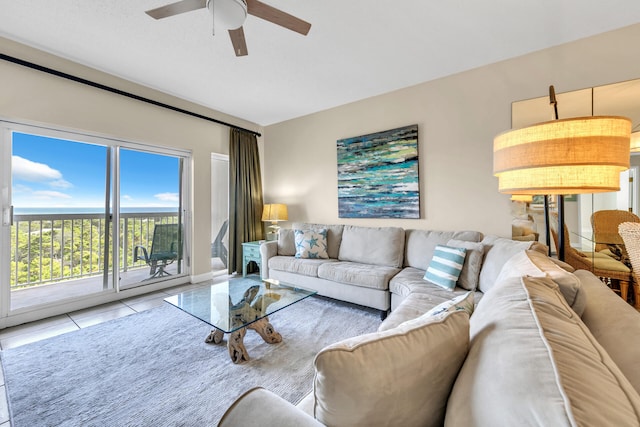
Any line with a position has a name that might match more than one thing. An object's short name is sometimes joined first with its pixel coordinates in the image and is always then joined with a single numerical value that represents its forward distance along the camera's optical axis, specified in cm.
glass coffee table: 177
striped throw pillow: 212
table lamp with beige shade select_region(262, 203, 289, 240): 404
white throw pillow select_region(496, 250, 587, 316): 89
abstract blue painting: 313
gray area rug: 140
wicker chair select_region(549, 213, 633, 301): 185
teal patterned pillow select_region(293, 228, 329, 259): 326
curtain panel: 409
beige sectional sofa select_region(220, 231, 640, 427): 41
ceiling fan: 153
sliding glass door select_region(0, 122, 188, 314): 247
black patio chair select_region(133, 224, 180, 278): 345
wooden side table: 385
